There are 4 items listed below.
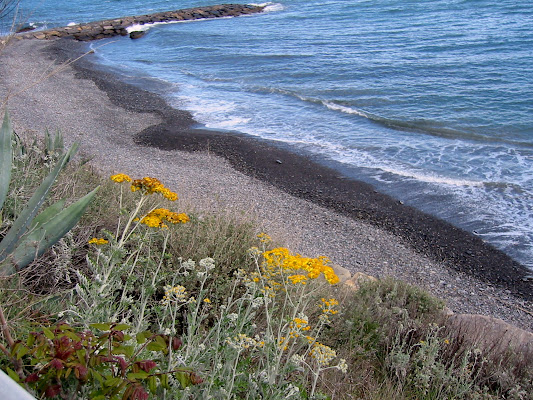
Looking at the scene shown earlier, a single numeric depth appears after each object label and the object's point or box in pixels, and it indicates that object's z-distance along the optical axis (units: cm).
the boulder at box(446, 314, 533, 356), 434
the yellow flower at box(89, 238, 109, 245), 275
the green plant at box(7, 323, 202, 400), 151
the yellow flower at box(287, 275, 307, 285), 246
